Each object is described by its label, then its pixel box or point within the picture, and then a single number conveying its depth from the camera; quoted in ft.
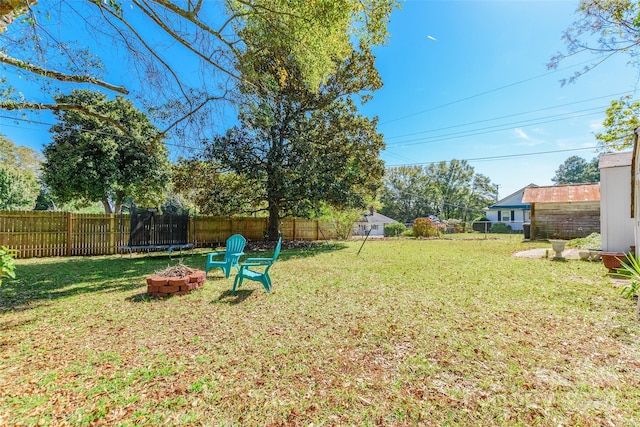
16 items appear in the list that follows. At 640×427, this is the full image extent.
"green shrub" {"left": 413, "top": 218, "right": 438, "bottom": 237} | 67.10
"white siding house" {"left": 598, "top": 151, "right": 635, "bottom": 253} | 26.55
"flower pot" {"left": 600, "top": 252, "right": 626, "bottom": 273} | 20.42
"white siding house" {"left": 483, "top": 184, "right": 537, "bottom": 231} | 95.39
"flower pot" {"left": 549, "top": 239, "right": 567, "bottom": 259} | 28.22
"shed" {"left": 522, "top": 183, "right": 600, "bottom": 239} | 49.16
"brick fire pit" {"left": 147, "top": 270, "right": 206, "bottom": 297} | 15.96
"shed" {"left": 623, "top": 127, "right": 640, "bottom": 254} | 15.75
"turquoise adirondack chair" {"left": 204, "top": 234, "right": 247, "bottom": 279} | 19.05
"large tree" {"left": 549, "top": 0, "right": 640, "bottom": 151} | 18.19
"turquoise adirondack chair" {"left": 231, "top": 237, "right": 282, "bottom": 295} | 15.89
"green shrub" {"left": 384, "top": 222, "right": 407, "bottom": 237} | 83.69
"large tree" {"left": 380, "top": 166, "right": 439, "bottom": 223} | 132.77
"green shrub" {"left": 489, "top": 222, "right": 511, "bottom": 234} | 91.52
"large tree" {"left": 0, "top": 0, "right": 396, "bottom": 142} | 13.67
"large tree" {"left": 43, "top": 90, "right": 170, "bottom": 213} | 41.24
